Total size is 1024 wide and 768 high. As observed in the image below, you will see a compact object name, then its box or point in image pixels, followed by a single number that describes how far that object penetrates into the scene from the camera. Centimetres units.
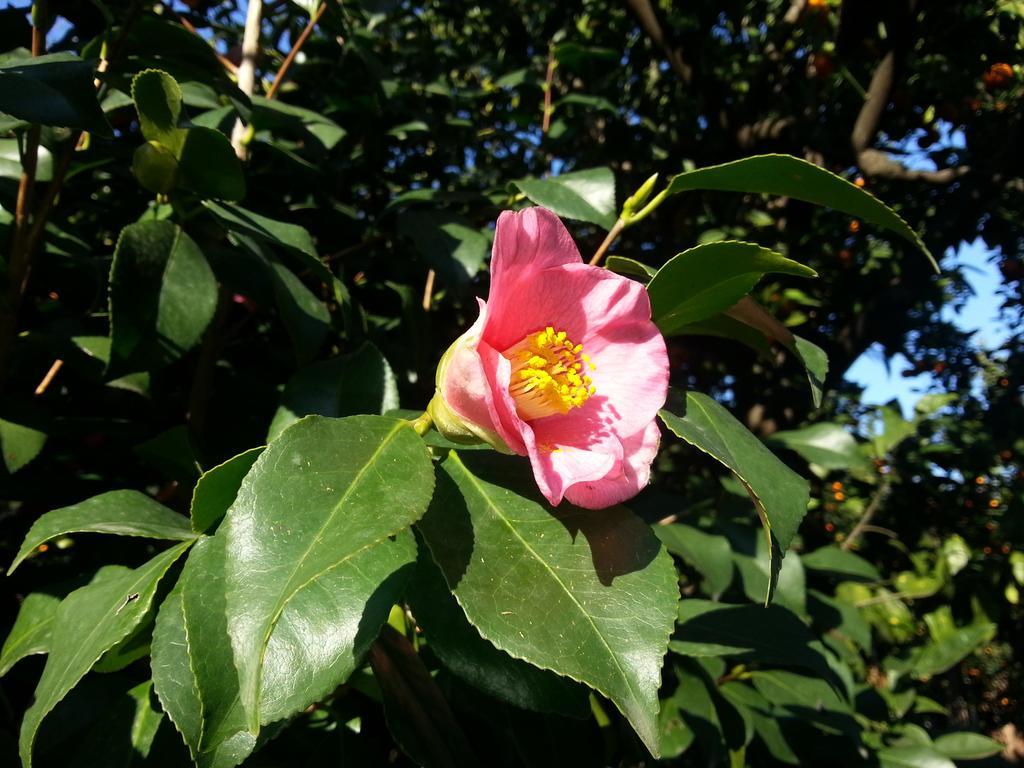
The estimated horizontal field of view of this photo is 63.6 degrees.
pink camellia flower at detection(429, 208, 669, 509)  16
